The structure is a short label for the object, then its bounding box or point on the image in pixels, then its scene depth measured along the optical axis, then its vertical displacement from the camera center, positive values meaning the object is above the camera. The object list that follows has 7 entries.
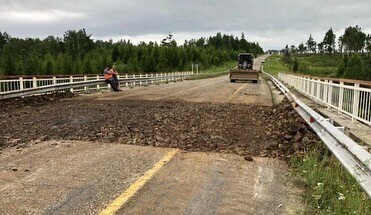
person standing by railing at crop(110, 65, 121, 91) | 23.90 -0.58
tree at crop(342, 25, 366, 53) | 191.52 +14.42
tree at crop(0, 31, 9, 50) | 157.62 +11.38
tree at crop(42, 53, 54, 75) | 89.74 +0.08
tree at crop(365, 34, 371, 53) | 189.02 +10.49
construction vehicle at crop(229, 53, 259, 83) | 38.44 -0.80
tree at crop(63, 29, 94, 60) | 144.88 +9.57
